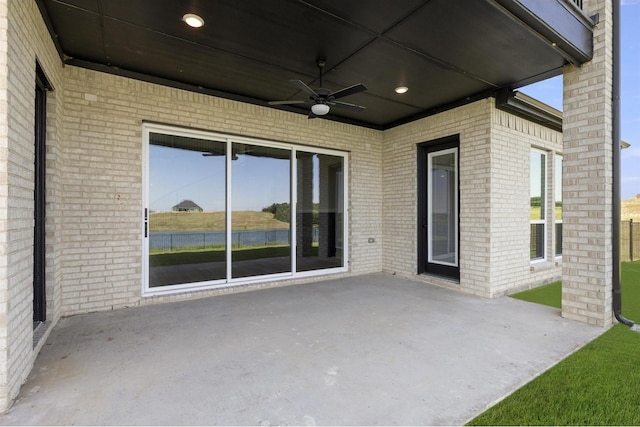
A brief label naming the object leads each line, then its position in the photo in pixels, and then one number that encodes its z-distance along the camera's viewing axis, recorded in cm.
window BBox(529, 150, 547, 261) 570
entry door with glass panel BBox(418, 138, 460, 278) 538
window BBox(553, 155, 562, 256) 610
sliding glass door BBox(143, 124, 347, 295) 440
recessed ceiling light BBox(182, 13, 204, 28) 289
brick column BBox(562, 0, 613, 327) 346
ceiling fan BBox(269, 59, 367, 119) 343
